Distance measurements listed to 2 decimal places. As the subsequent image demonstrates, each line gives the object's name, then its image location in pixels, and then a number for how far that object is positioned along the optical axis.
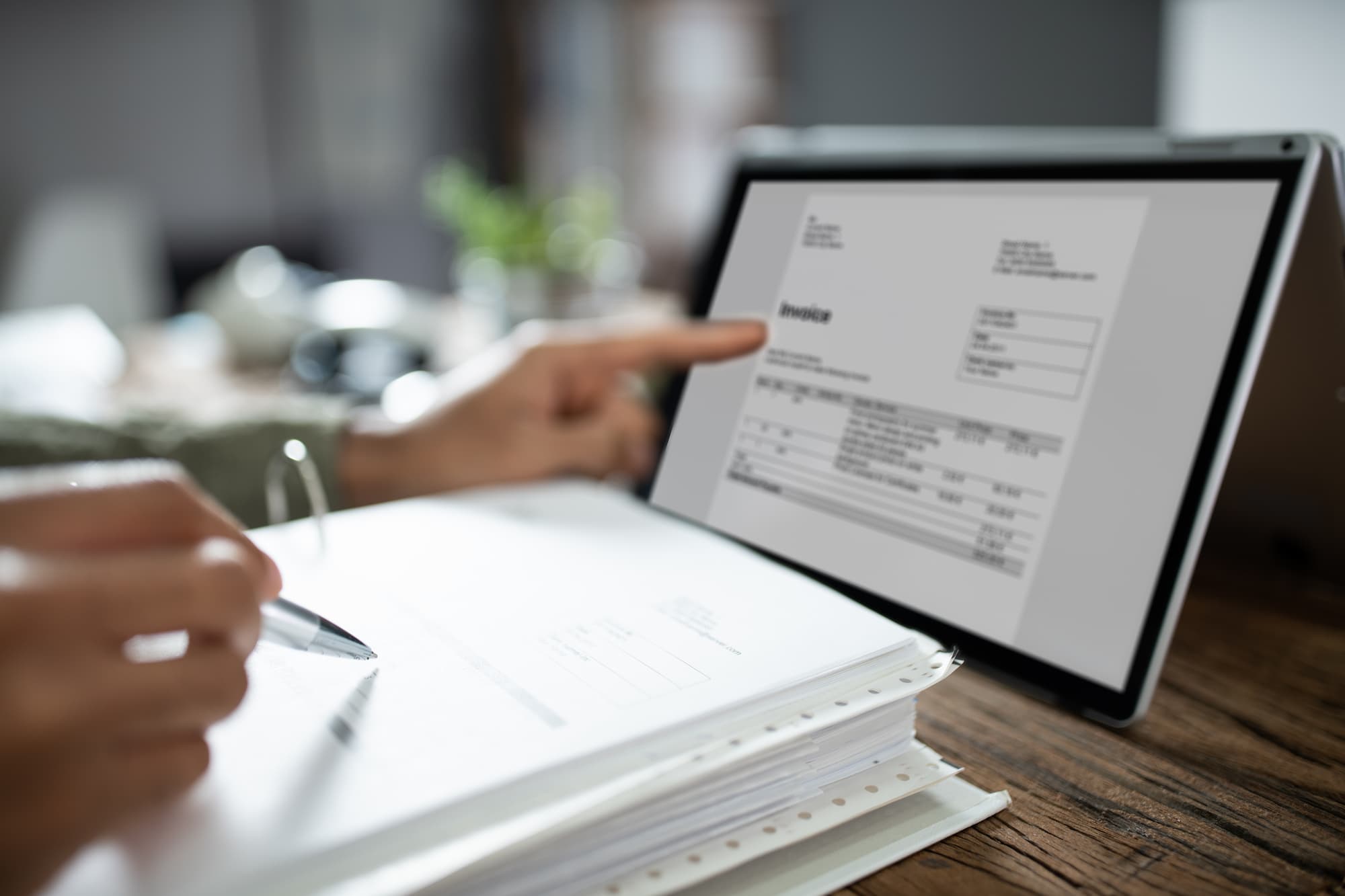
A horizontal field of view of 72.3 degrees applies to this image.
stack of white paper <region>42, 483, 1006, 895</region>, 0.27
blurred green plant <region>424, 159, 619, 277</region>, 1.42
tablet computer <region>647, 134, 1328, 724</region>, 0.39
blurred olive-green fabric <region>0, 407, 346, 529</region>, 0.77
